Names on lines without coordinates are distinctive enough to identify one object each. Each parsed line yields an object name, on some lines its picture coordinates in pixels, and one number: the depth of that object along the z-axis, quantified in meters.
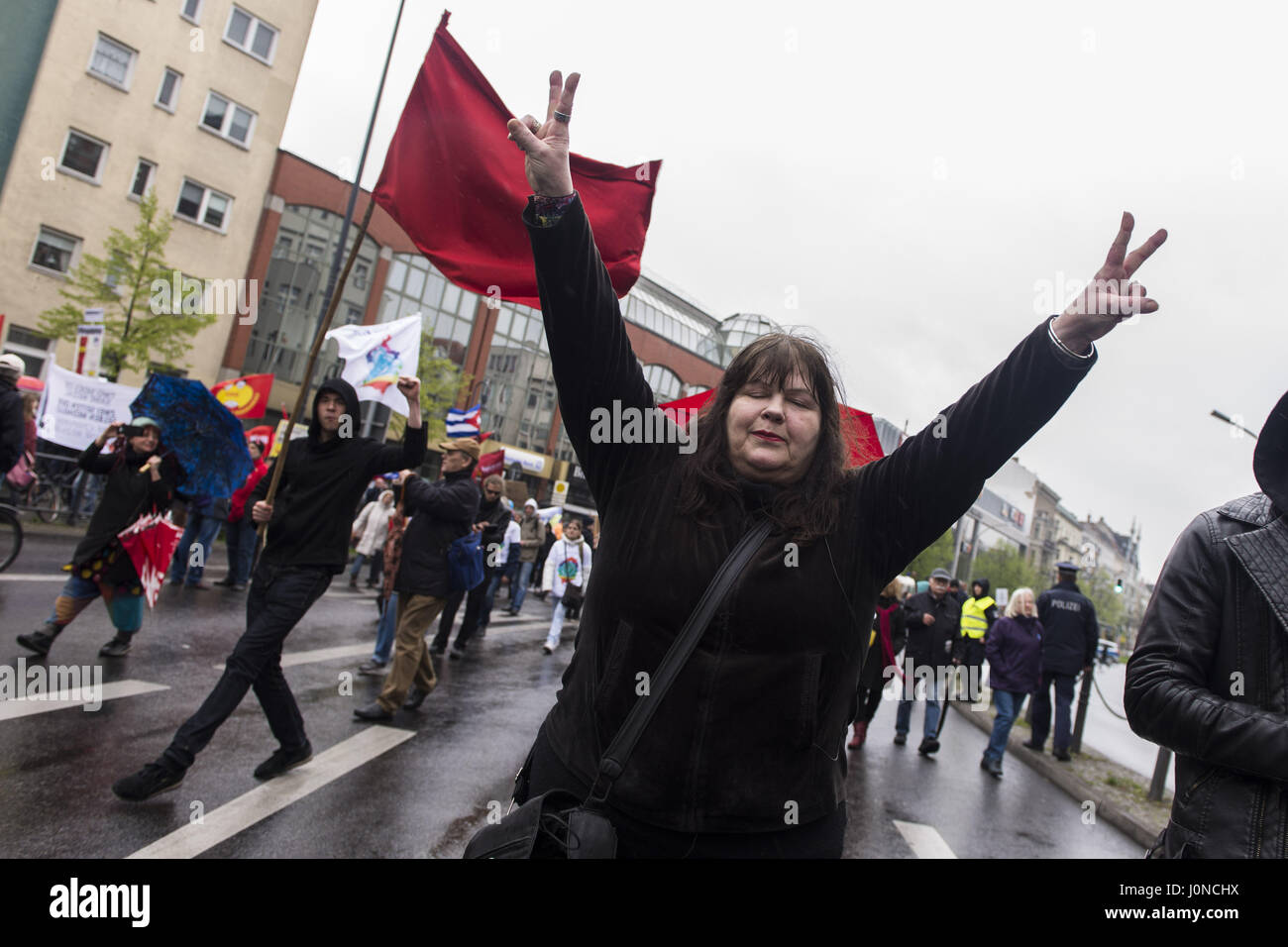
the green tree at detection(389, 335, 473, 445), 30.02
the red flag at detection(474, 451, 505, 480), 10.01
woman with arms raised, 1.59
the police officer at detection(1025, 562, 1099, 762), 8.85
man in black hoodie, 4.08
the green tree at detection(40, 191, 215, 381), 19.02
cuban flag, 9.95
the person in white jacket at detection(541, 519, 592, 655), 11.53
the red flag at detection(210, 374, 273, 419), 10.47
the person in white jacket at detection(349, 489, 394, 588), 12.52
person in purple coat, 8.24
